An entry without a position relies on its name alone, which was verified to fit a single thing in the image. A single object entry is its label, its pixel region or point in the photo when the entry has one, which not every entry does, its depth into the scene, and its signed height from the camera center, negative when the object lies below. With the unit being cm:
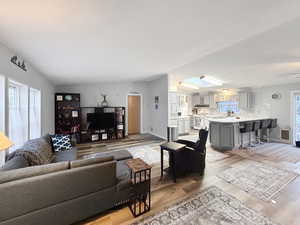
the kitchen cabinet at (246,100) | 616 +48
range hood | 800 +28
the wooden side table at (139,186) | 185 -106
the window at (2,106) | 201 +7
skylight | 571 +132
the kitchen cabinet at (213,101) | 754 +52
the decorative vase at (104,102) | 632 +38
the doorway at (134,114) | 717 -20
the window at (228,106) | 682 +22
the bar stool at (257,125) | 488 -53
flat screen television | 571 -40
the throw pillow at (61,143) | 320 -75
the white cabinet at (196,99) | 841 +70
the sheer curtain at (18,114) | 253 -6
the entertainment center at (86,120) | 532 -39
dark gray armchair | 286 -98
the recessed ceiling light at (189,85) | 699 +130
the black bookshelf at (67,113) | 526 -9
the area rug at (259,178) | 235 -135
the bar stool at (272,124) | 535 -53
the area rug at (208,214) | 172 -138
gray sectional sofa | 130 -86
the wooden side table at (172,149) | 260 -73
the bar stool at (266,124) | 515 -51
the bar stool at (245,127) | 463 -56
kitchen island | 450 -77
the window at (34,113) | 336 -7
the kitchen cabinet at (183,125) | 686 -73
